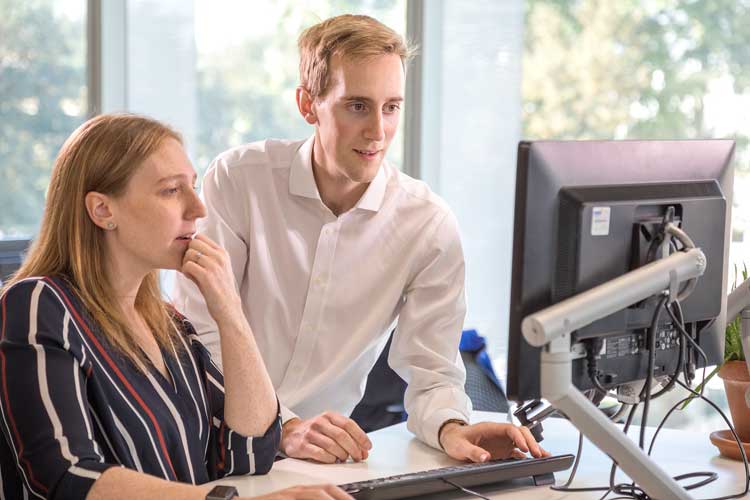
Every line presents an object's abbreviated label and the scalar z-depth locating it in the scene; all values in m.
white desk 1.63
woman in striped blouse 1.36
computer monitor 1.36
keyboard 1.50
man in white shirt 2.15
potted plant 1.85
